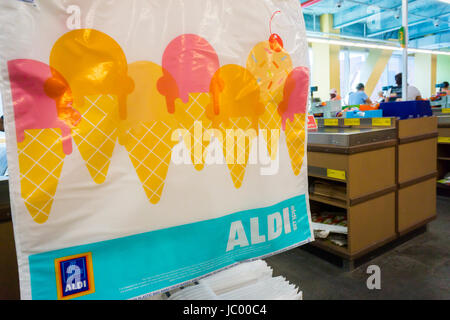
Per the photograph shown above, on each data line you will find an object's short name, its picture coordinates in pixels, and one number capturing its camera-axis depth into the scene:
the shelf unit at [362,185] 2.40
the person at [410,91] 6.13
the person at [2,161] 2.08
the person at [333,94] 6.96
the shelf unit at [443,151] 4.25
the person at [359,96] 7.25
